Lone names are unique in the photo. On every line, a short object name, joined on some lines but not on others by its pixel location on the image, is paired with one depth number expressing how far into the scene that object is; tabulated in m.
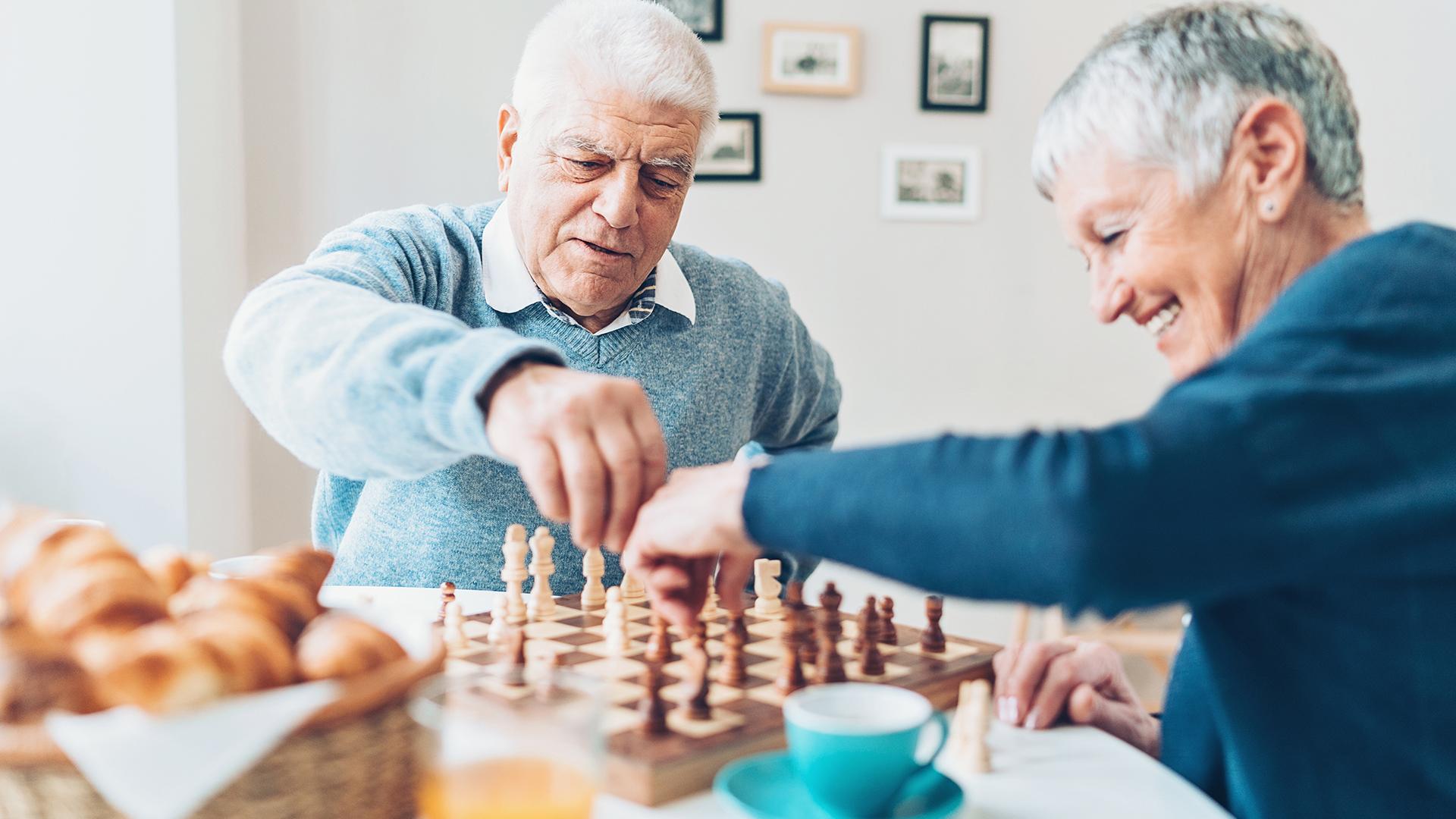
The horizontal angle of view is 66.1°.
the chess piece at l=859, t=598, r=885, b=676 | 1.38
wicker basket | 0.69
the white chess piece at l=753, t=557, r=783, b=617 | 1.68
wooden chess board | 1.04
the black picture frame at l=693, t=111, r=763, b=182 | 3.62
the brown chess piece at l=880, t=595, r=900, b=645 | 1.52
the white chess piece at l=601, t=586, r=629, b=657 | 1.44
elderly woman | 0.83
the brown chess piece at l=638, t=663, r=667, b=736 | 1.11
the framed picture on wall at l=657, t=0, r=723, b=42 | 3.57
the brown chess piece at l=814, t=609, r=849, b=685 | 1.34
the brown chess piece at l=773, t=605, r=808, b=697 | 1.28
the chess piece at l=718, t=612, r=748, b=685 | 1.31
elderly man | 1.37
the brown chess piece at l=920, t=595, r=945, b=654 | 1.48
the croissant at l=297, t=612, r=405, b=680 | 0.76
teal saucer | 0.96
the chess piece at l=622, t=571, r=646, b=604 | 1.72
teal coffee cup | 0.91
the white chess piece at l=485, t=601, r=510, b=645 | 1.40
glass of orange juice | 0.73
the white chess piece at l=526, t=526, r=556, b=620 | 1.60
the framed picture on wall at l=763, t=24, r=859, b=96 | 3.61
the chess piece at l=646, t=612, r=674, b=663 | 1.34
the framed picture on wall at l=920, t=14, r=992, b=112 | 3.70
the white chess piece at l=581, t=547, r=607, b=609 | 1.68
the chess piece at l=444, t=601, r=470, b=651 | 1.37
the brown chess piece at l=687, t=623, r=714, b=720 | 1.17
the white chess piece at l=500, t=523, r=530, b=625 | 1.61
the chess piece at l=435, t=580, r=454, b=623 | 1.56
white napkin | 0.67
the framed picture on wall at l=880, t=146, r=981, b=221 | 3.73
